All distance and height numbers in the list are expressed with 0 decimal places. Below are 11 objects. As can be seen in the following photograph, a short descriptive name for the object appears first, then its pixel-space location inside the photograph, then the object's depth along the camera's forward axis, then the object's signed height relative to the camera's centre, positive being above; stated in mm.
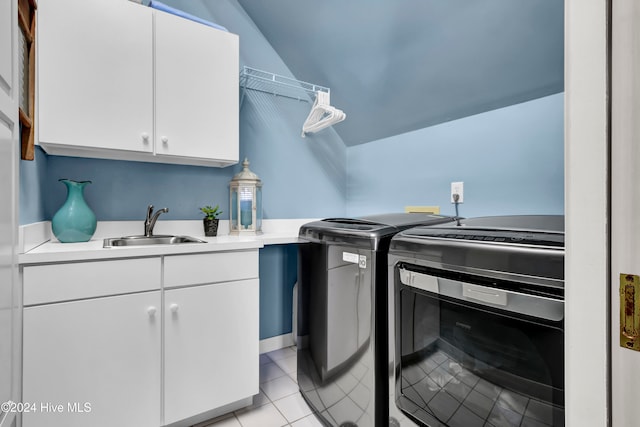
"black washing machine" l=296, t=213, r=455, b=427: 1179 -463
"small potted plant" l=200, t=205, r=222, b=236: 1920 -52
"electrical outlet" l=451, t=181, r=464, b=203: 1833 +149
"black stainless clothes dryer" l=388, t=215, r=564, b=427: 714 -317
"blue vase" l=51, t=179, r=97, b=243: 1448 -19
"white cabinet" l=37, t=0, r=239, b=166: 1383 +675
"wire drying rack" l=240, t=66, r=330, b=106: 2166 +992
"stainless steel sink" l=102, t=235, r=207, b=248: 1654 -150
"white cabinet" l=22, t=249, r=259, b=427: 1132 -550
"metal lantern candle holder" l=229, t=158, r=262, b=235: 2020 +89
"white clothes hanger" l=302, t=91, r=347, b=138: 1996 +707
